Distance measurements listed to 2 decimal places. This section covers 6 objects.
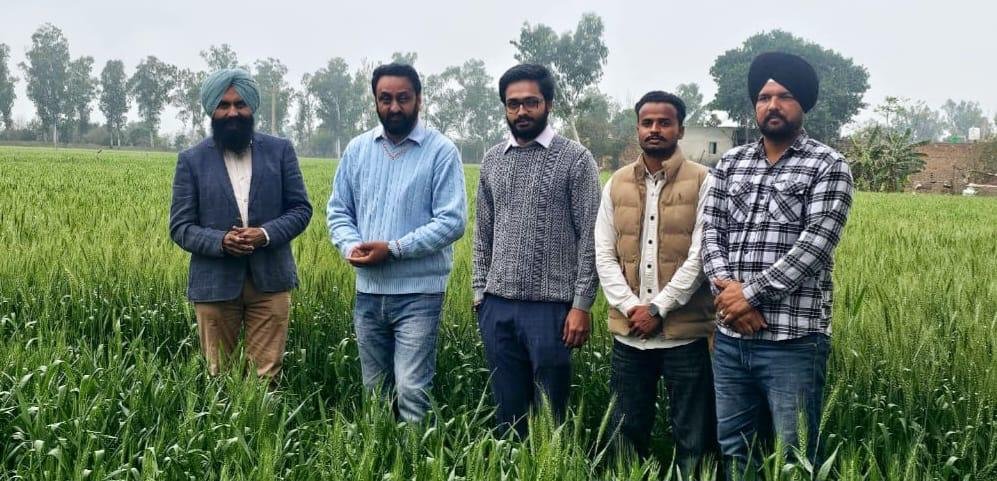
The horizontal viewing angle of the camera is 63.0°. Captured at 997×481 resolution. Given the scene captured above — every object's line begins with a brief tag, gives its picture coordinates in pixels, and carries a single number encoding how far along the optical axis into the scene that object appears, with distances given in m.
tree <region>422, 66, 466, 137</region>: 86.69
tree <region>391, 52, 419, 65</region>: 85.14
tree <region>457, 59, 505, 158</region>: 86.12
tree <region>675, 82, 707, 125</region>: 88.88
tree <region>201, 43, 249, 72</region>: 84.06
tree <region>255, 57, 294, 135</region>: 81.56
